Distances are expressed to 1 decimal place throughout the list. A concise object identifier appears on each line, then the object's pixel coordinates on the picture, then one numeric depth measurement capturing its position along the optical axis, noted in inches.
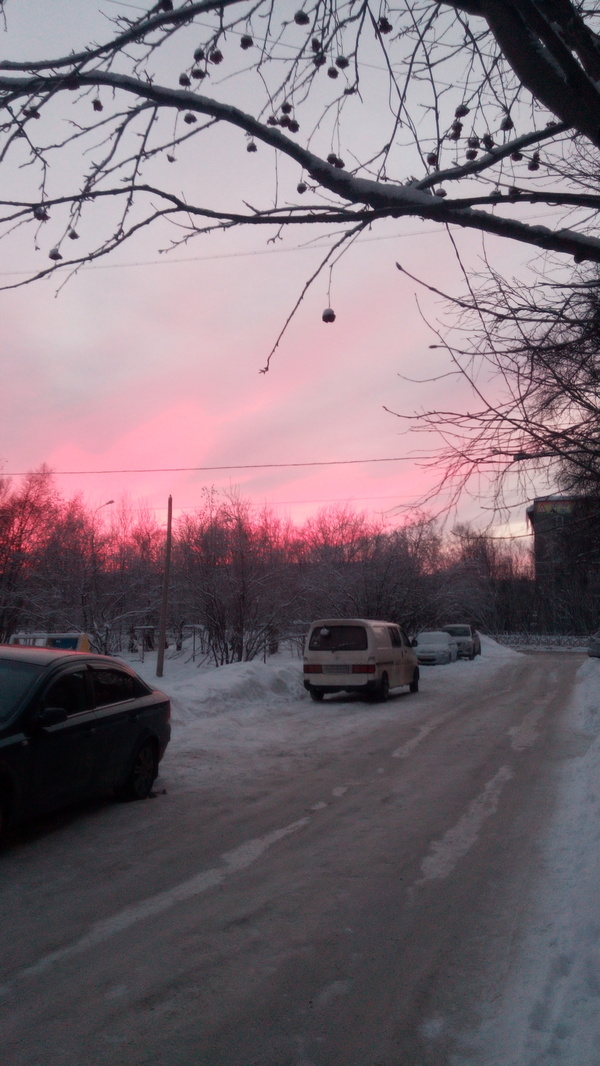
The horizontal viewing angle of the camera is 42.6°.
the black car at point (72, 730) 234.7
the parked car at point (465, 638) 1486.2
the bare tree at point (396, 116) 131.5
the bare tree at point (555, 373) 188.5
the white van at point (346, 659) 679.7
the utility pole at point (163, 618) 946.1
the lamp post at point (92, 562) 1275.8
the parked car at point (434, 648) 1249.4
